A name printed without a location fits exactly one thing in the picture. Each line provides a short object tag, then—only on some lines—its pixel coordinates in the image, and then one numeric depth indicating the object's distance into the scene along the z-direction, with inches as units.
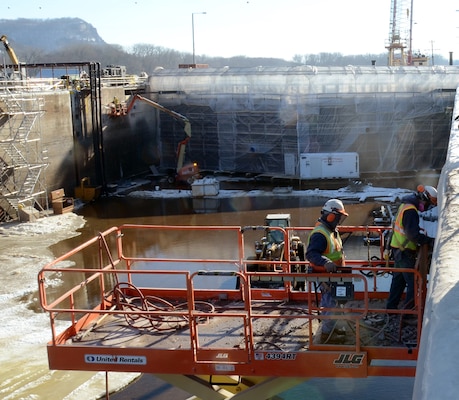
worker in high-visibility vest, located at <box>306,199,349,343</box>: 302.7
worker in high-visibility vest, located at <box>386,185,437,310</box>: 300.0
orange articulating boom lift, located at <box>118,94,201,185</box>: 1364.4
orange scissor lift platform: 287.4
